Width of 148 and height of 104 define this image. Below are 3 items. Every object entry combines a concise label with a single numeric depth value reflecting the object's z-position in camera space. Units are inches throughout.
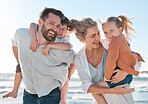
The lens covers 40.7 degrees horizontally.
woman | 105.5
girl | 103.0
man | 109.7
